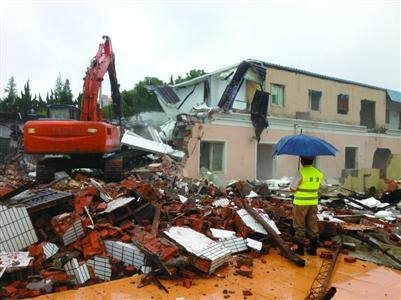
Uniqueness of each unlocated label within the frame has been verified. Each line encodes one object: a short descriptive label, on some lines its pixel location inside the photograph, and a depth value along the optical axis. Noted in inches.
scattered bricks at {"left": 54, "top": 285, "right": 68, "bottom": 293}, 160.6
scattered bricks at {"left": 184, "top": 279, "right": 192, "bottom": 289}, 168.6
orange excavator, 358.9
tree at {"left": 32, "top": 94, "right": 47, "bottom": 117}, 1069.3
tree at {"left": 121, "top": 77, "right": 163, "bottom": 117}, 938.7
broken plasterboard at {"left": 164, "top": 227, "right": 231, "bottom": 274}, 183.6
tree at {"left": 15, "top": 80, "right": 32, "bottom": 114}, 1042.9
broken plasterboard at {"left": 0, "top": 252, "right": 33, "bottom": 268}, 164.1
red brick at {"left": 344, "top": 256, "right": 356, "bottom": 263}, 214.1
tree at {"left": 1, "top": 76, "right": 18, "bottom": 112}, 1038.4
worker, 223.0
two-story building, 629.3
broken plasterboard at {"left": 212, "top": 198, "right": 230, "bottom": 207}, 304.7
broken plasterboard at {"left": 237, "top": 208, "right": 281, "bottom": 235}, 239.6
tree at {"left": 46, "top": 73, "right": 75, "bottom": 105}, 1187.5
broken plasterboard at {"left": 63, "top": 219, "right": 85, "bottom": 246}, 197.3
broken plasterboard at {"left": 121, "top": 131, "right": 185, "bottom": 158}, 505.0
